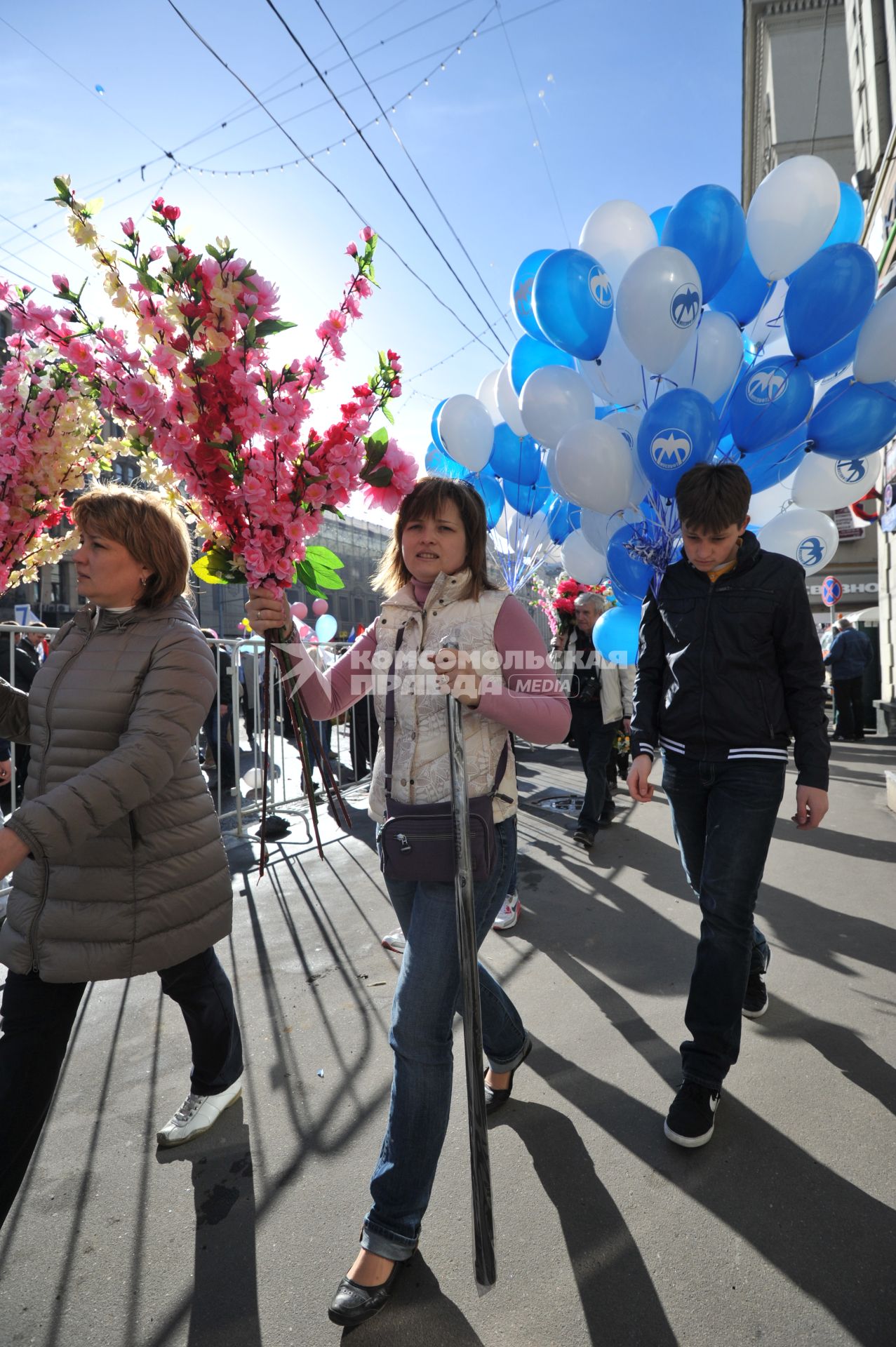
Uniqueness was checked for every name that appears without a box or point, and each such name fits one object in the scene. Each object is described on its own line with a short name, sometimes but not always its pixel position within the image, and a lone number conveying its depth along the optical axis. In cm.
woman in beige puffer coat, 176
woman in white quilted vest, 169
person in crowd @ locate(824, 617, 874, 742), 1167
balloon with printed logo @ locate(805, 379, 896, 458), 414
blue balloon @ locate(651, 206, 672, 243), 510
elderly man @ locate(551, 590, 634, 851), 568
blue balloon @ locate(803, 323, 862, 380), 435
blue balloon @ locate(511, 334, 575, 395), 536
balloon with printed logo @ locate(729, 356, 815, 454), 408
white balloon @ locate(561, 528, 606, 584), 573
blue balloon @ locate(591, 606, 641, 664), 492
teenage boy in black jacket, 227
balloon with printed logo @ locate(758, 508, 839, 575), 466
